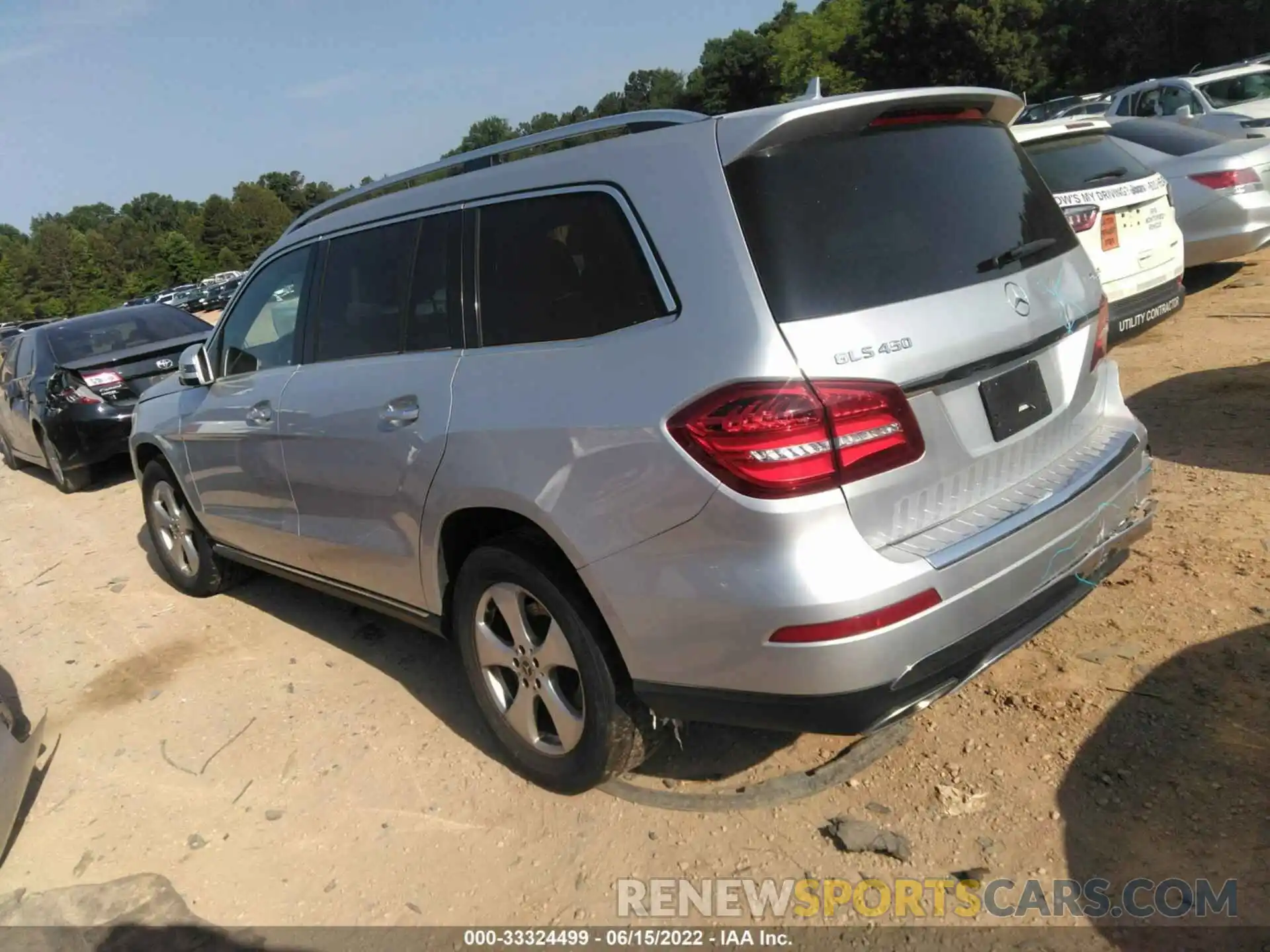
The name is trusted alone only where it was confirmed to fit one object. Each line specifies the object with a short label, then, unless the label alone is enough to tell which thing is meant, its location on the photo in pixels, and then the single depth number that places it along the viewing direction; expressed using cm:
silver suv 229
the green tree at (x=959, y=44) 4503
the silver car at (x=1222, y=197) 798
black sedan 848
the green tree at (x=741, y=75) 7475
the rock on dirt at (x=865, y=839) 270
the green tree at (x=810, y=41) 6950
